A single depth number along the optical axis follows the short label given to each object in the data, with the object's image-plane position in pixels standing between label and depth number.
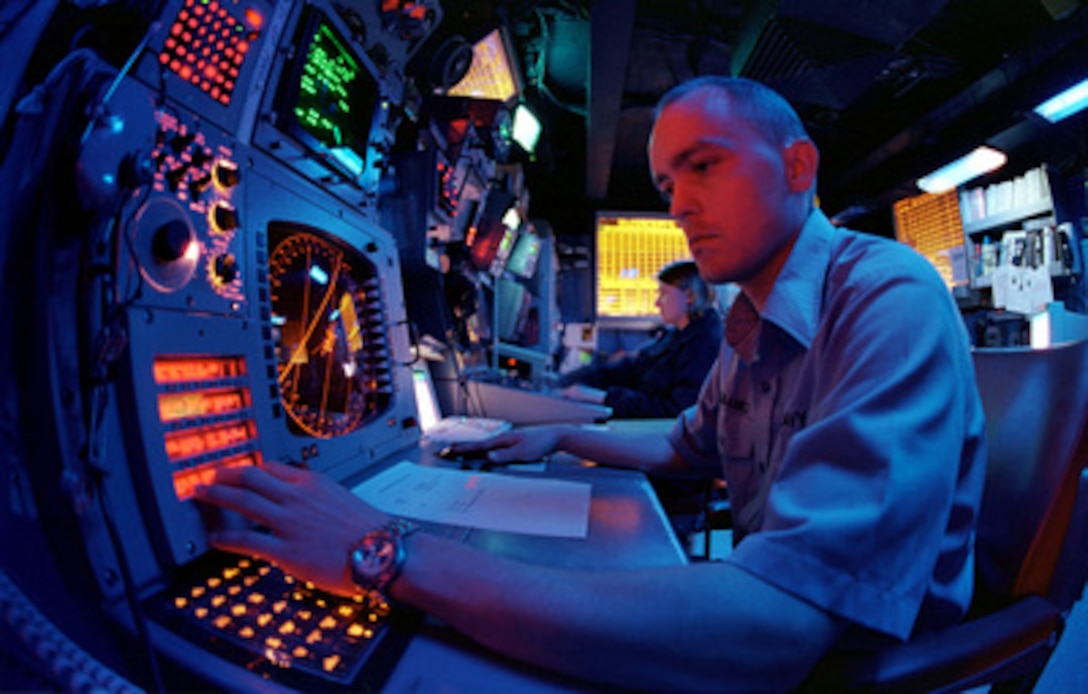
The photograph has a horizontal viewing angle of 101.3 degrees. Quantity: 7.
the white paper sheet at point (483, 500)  0.74
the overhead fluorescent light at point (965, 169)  3.79
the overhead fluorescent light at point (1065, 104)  3.05
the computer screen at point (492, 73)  2.25
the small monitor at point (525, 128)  2.91
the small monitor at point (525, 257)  3.74
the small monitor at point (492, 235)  2.53
